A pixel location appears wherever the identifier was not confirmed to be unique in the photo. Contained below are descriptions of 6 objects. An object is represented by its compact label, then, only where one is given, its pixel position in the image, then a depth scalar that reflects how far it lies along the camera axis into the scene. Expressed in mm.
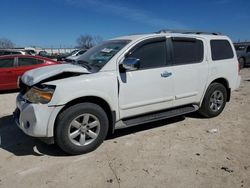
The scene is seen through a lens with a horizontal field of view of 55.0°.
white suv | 3422
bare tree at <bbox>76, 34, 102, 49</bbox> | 82188
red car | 8445
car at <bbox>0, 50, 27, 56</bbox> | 16711
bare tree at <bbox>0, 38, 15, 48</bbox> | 70644
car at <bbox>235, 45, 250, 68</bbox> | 17375
